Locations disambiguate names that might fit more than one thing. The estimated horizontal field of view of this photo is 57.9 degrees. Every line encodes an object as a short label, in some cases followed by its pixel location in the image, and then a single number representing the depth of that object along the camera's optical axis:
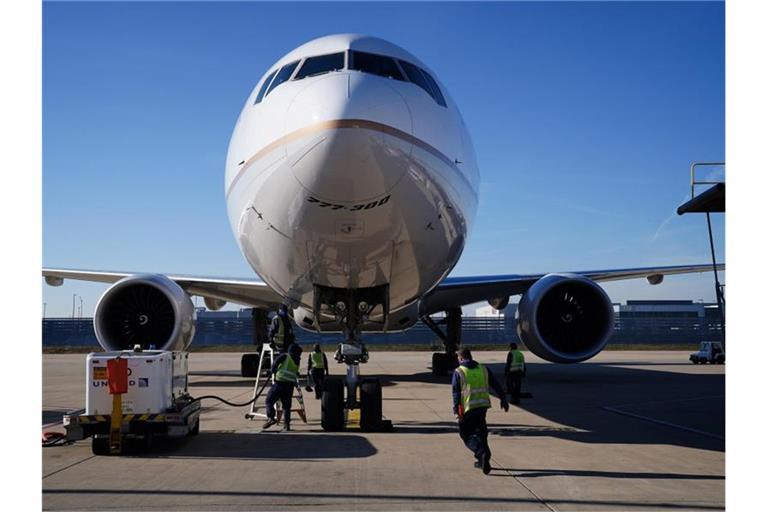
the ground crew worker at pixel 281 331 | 8.88
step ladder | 8.70
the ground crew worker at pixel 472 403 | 5.97
